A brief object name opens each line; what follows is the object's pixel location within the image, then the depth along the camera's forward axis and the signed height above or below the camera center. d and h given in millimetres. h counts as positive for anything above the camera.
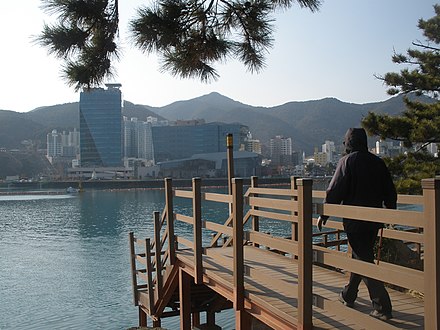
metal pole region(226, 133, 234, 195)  7915 +208
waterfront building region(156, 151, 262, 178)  124500 +235
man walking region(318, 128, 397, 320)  3730 -223
